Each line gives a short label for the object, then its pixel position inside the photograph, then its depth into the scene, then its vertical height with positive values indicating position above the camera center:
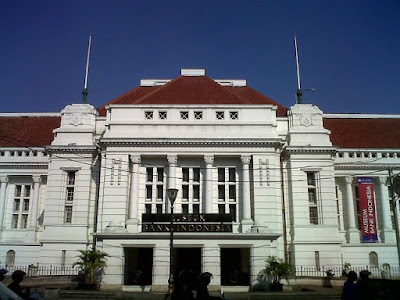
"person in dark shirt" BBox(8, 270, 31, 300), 9.41 -0.60
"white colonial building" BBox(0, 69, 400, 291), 30.77 +5.38
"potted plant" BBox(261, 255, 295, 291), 28.56 -1.17
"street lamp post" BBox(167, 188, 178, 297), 21.05 +1.25
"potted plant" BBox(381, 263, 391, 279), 35.38 -1.36
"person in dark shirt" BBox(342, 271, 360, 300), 9.88 -0.83
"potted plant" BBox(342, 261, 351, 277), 35.10 -0.94
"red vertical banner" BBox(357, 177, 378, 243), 36.56 +3.41
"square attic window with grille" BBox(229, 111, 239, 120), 35.88 +12.13
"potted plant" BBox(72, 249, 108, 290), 28.97 -0.77
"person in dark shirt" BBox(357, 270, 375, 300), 9.77 -0.78
